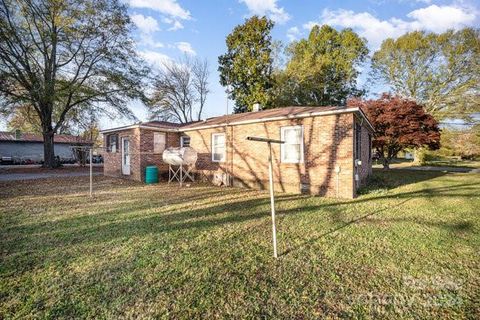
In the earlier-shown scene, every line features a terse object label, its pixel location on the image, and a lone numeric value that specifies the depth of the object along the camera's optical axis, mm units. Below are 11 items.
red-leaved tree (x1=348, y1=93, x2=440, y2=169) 13938
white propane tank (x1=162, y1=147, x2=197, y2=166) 11477
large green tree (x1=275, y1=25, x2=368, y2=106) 24953
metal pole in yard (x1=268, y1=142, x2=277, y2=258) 3582
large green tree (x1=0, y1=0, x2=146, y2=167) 15250
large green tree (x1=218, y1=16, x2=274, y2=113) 23484
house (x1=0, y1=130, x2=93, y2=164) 28236
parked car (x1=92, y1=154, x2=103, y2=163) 30312
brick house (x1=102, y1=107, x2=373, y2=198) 8469
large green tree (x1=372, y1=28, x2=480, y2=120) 21375
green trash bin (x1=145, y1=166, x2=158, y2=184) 12172
